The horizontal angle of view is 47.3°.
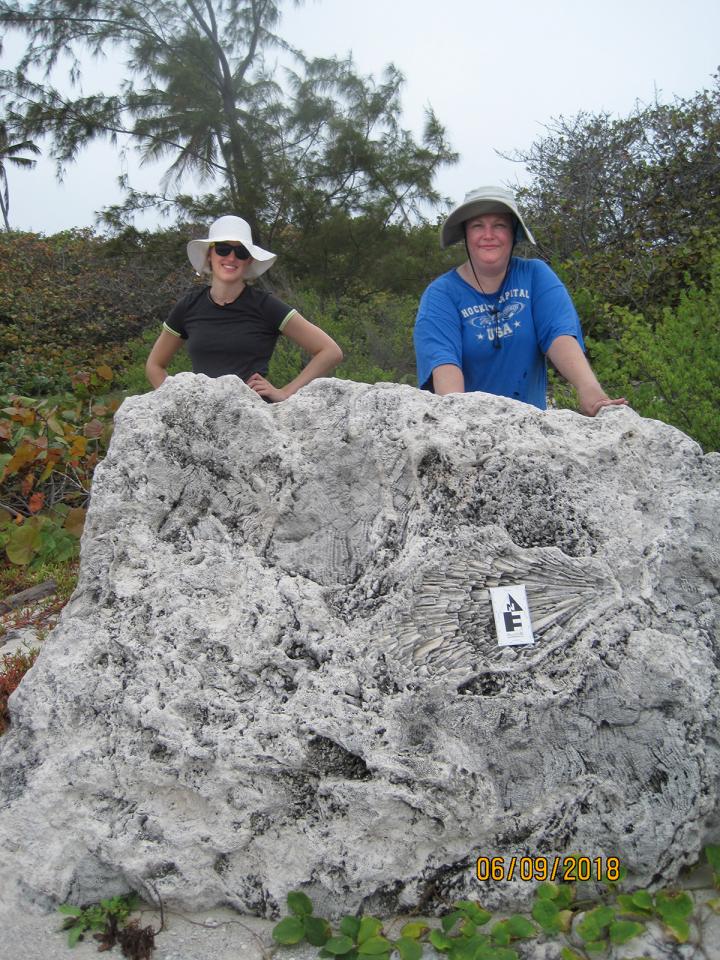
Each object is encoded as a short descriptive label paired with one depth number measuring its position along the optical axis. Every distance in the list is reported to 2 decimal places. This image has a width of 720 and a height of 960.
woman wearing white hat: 3.56
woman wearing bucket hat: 3.11
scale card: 2.40
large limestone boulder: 2.32
